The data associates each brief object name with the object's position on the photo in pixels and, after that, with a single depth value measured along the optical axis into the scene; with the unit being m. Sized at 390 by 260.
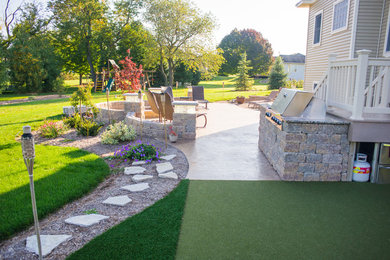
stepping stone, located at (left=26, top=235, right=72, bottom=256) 2.50
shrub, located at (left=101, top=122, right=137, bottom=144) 6.25
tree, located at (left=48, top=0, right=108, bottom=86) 23.76
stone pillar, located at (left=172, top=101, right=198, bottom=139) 6.48
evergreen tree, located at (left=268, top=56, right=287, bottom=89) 25.48
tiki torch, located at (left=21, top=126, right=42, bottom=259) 2.03
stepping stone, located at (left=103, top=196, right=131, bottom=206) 3.43
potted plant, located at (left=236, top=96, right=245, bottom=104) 14.63
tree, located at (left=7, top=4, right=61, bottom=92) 21.67
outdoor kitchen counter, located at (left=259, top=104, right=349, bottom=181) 4.05
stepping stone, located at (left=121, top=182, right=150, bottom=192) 3.85
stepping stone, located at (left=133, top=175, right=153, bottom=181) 4.19
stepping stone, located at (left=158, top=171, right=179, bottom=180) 4.25
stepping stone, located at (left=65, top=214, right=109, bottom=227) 2.95
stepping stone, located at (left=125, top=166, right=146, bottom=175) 4.48
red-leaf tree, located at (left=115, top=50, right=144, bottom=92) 12.78
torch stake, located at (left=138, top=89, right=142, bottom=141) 7.42
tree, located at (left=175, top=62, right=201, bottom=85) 28.56
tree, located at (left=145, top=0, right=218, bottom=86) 19.70
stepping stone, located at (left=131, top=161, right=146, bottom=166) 4.87
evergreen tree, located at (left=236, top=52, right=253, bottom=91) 24.73
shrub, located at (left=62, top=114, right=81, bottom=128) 7.44
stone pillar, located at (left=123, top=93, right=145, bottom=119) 8.30
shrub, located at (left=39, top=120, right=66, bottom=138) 6.85
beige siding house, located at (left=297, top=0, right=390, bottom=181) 3.93
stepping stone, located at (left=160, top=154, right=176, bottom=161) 5.10
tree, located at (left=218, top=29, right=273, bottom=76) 50.44
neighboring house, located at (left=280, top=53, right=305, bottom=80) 42.06
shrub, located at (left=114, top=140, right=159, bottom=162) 5.07
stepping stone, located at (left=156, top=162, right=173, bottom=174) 4.50
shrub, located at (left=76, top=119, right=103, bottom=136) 6.86
